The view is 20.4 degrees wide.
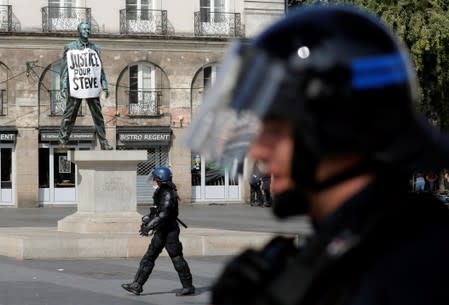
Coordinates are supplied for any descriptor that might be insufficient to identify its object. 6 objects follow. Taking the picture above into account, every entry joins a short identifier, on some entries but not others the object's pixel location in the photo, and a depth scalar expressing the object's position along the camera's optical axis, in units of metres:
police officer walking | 16.08
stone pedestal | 25.03
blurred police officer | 2.01
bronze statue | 25.12
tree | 43.94
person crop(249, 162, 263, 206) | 48.48
